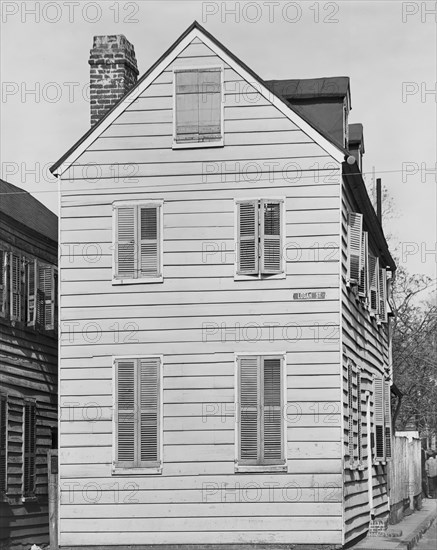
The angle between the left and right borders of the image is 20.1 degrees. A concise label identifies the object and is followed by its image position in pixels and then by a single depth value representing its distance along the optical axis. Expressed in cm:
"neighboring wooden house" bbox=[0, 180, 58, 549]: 2298
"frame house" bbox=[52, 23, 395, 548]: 2050
